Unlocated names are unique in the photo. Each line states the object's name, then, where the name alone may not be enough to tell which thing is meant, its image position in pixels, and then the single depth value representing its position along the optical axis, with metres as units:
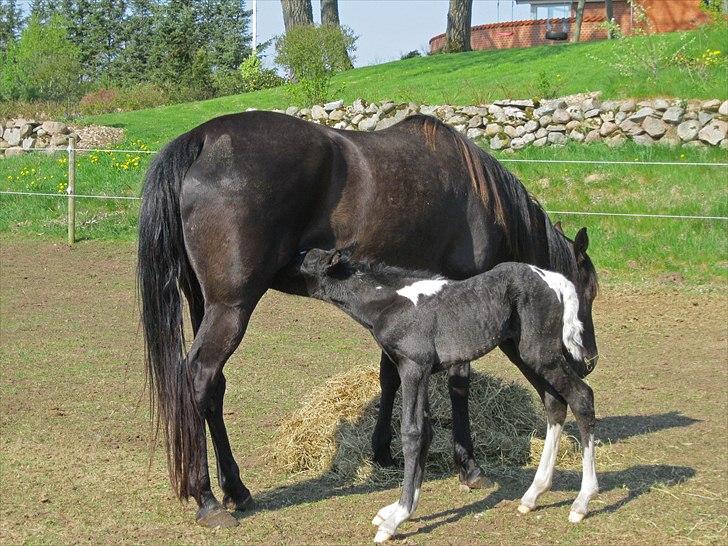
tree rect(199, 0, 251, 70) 35.00
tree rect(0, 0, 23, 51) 43.97
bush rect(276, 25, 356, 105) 17.98
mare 4.55
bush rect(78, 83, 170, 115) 25.94
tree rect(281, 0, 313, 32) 24.17
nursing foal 4.39
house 28.73
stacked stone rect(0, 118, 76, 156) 18.34
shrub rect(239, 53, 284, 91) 26.83
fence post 13.57
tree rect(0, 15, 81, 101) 24.44
